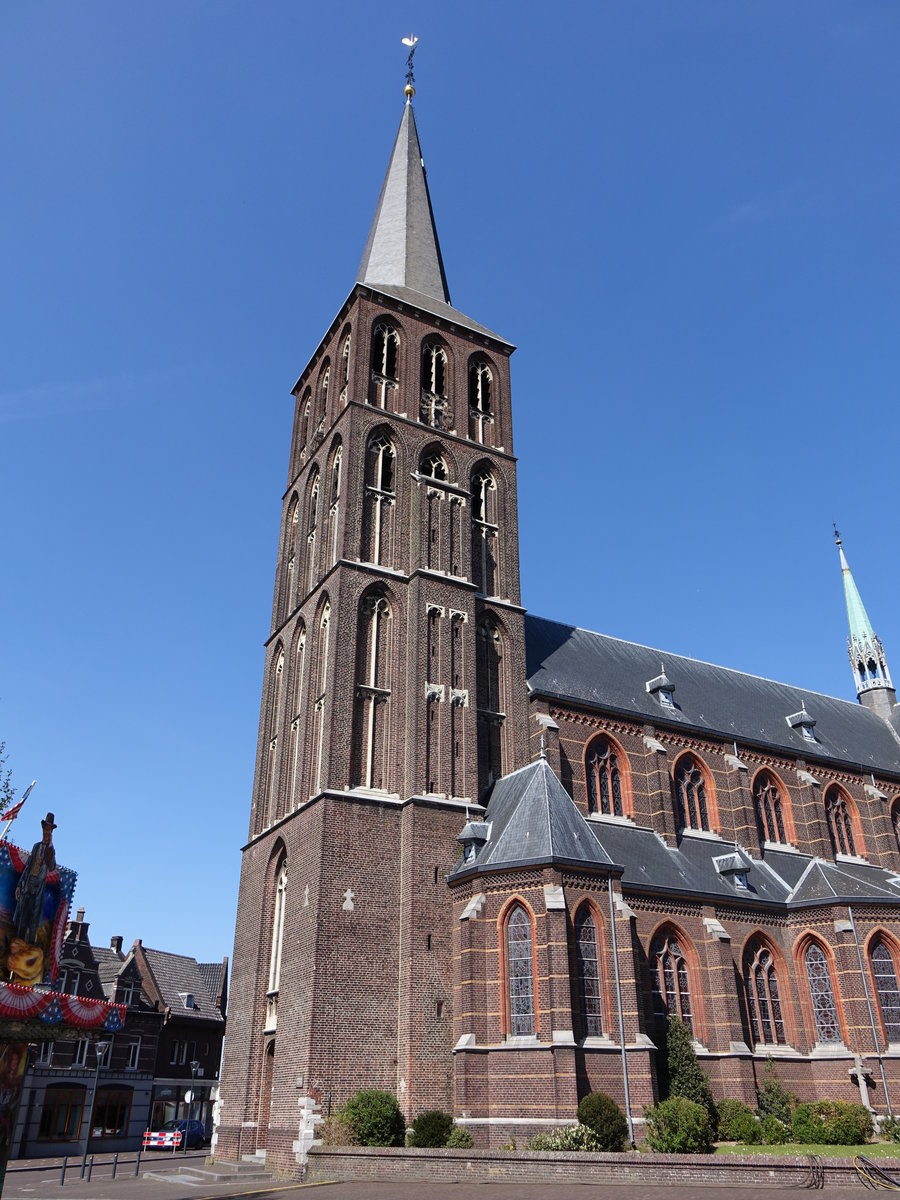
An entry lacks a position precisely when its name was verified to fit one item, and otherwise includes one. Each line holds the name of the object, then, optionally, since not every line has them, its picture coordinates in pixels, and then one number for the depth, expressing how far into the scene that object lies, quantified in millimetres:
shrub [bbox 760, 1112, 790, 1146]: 22641
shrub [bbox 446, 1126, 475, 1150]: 21719
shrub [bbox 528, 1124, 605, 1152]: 19828
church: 23984
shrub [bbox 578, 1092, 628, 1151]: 20500
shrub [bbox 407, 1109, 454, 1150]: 21797
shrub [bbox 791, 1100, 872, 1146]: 22688
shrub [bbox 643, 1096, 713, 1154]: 19500
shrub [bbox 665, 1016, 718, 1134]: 24391
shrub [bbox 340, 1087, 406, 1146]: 22328
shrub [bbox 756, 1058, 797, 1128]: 25859
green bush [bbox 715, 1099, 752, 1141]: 24094
